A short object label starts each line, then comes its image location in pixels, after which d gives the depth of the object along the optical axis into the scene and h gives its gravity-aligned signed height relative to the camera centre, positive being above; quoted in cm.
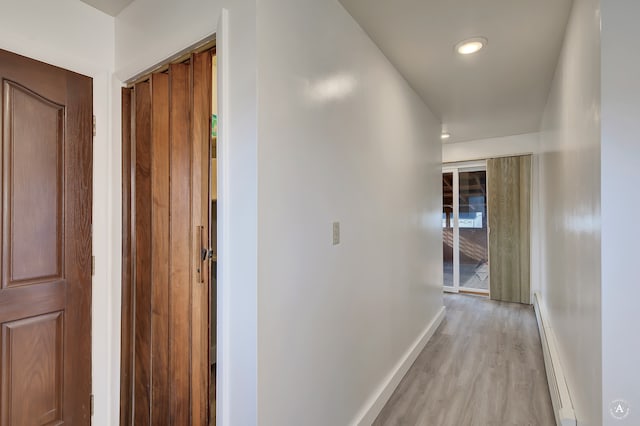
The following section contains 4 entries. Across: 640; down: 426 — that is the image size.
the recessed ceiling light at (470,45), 207 +113
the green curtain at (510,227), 456 -17
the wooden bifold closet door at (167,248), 149 -16
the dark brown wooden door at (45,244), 143 -14
